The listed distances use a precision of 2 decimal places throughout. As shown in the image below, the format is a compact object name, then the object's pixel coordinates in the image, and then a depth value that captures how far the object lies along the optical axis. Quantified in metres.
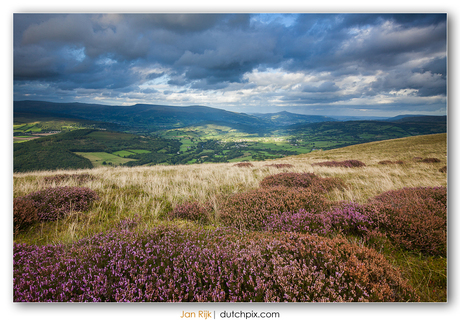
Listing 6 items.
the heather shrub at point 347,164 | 15.81
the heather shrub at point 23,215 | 3.94
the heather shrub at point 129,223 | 3.83
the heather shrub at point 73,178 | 8.57
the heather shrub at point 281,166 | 14.10
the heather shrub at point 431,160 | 14.82
